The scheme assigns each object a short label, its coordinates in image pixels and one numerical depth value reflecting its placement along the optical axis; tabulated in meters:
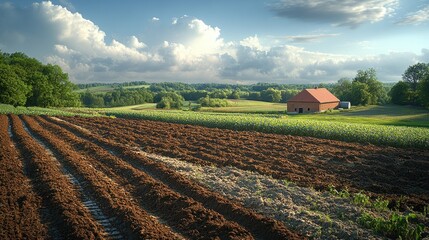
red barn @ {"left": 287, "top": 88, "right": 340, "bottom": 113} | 59.94
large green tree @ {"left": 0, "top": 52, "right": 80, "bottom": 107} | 65.88
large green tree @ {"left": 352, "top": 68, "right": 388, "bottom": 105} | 85.06
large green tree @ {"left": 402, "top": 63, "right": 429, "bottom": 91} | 85.44
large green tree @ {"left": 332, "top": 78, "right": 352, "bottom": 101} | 81.00
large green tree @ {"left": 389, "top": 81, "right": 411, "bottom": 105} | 74.50
